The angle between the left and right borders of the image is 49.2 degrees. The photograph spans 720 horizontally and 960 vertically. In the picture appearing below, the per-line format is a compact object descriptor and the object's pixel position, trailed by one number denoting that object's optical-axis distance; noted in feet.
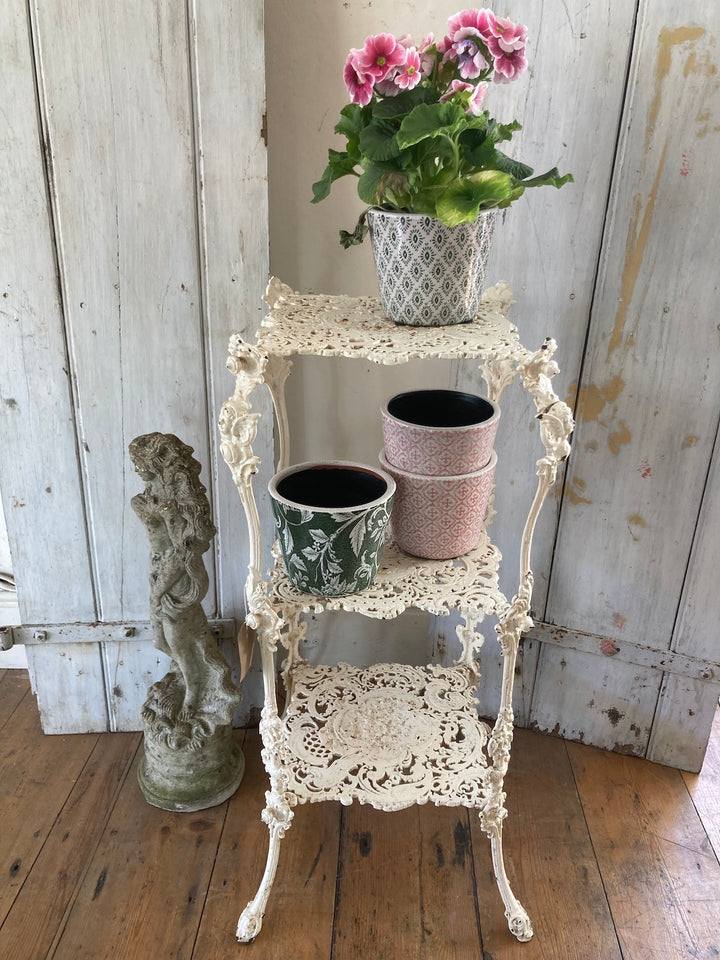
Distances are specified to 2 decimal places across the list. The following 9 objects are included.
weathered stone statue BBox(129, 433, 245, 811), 4.18
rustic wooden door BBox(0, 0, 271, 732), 3.90
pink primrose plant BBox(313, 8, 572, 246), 2.85
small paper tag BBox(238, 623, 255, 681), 4.12
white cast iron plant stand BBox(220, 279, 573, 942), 3.16
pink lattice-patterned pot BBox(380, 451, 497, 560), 3.60
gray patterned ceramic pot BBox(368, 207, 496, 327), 3.19
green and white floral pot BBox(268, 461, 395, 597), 3.35
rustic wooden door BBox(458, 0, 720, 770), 3.89
